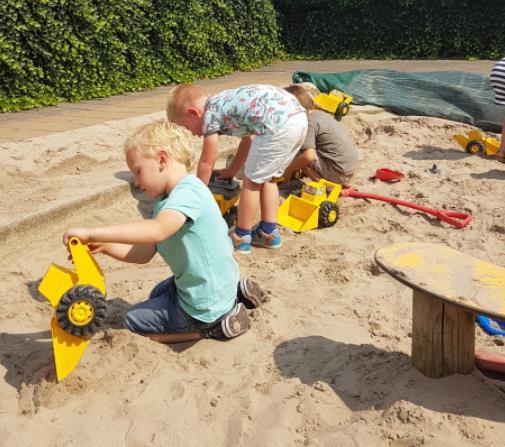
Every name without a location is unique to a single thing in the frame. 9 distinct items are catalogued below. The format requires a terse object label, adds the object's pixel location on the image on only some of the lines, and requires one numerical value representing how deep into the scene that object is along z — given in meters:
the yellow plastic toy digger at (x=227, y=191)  4.36
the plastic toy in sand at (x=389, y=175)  5.05
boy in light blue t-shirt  2.42
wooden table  2.08
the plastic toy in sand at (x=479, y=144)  5.56
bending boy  3.78
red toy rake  4.17
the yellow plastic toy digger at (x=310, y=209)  4.20
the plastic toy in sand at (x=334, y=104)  6.06
